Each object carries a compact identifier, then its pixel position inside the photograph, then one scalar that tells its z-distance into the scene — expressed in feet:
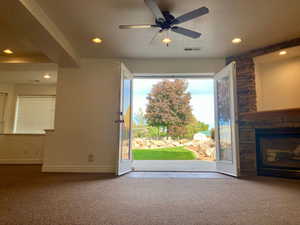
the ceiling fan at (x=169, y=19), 7.18
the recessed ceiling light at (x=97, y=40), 11.08
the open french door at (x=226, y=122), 11.32
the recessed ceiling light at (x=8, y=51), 12.68
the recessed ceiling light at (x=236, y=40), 11.07
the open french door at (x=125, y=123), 11.57
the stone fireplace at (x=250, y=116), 10.89
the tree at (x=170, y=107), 29.12
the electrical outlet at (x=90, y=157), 12.63
